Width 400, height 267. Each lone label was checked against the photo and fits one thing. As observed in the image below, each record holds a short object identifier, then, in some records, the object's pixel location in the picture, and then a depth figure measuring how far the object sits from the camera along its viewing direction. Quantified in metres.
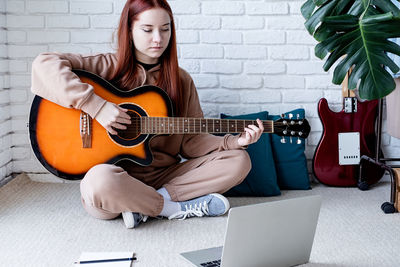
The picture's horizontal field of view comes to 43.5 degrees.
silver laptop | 1.39
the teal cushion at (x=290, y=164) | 2.62
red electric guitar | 2.66
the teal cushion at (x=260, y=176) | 2.51
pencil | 1.63
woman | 1.95
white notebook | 1.62
